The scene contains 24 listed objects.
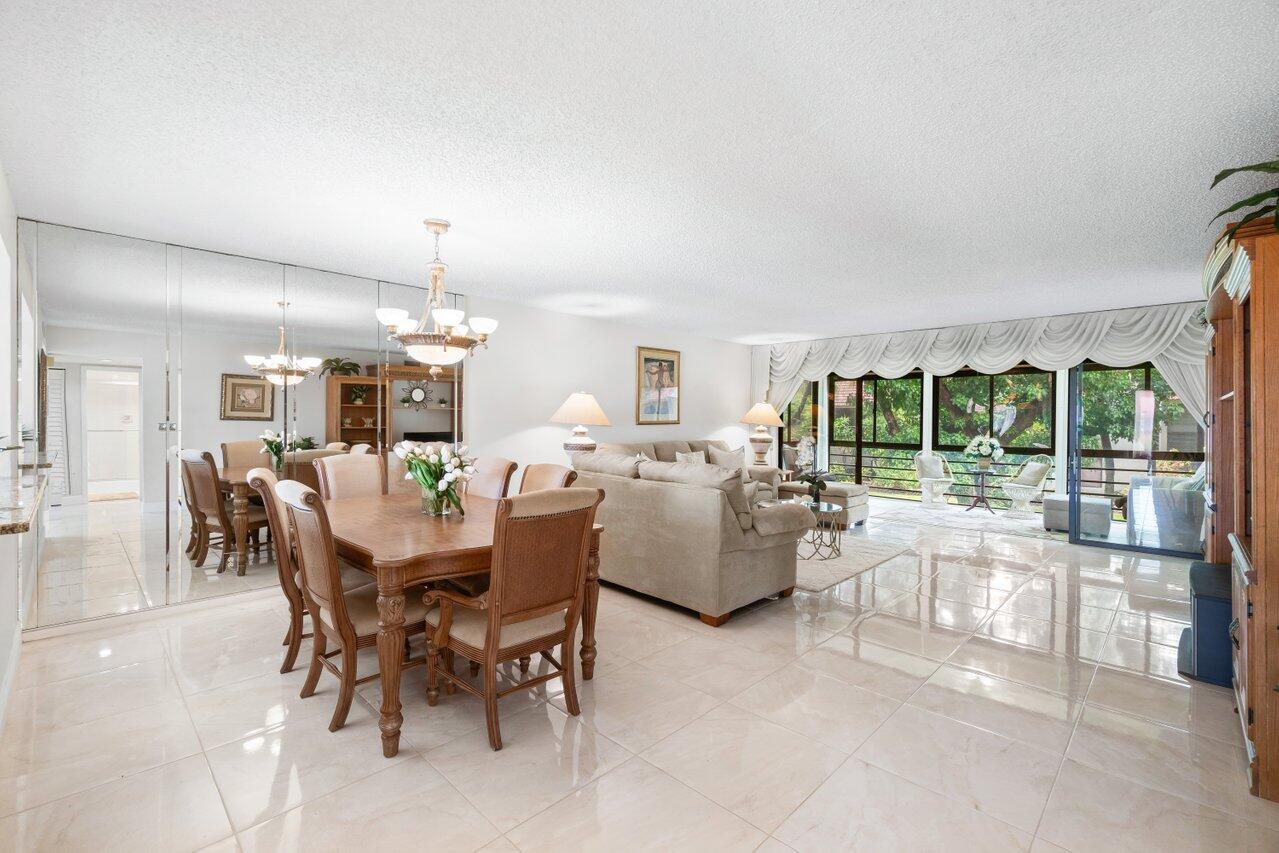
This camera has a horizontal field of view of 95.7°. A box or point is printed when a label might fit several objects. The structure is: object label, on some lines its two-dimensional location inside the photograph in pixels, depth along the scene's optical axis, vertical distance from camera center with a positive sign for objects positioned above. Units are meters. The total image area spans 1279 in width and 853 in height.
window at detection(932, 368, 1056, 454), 6.91 +0.18
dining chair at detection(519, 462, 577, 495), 3.02 -0.29
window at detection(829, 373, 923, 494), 7.81 -0.08
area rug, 4.27 -1.14
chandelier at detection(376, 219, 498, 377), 3.14 +0.51
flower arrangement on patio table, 7.07 -0.33
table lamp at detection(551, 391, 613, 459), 5.61 +0.09
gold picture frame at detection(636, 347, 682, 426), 6.91 +0.47
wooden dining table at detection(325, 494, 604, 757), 2.09 -0.51
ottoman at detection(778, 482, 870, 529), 6.18 -0.80
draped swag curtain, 5.16 +0.81
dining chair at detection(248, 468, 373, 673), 2.51 -0.63
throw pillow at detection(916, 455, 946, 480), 7.44 -0.57
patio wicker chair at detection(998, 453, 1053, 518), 6.68 -0.70
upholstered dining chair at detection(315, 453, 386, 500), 3.56 -0.33
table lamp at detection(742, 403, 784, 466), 7.75 +0.00
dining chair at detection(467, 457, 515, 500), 3.62 -0.34
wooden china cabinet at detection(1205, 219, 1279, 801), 1.88 -0.17
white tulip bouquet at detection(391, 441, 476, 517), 2.83 -0.24
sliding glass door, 5.08 -0.36
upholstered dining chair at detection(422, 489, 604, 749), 2.09 -0.66
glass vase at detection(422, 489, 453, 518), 2.87 -0.40
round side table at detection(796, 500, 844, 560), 4.70 -1.07
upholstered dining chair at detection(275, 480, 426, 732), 2.13 -0.73
